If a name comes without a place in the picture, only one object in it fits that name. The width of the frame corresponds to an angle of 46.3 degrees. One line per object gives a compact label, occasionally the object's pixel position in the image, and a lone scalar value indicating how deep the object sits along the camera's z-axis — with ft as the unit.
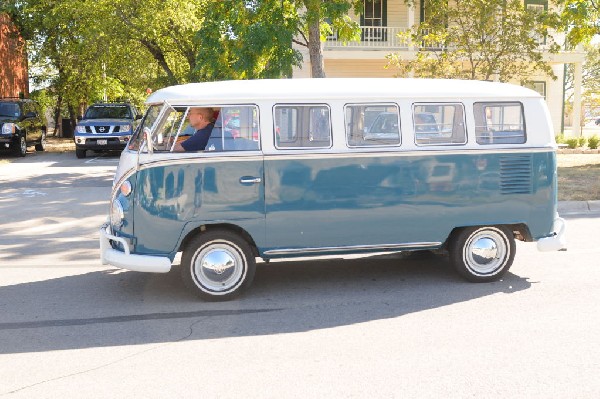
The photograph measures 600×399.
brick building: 106.73
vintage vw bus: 21.94
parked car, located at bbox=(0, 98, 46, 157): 75.97
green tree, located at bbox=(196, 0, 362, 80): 50.44
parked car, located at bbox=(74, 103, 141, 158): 75.31
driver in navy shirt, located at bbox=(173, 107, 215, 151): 22.15
